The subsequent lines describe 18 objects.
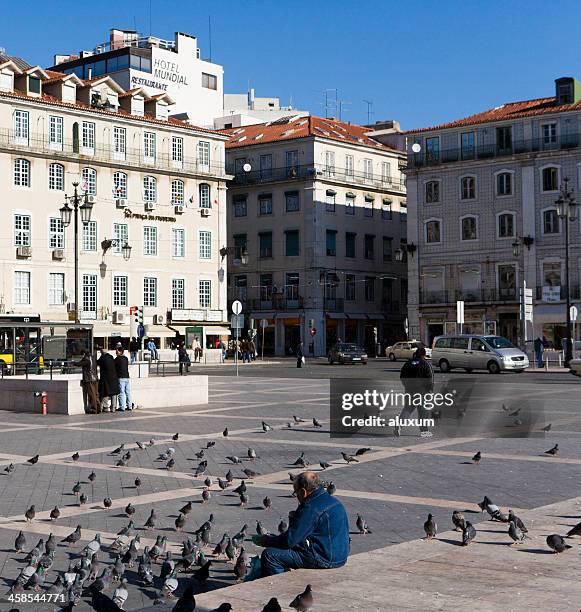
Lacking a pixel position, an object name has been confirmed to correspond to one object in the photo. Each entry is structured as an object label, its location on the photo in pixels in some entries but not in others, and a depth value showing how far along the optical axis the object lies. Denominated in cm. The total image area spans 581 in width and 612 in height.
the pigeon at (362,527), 927
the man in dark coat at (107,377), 2336
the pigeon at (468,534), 813
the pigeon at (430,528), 843
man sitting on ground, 712
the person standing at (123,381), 2370
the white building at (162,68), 7681
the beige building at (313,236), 7269
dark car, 5753
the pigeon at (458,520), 842
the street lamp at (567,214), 4338
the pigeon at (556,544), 777
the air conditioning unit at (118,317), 6050
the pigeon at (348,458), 1391
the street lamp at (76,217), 3622
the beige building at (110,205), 5672
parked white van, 4272
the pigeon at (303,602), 588
